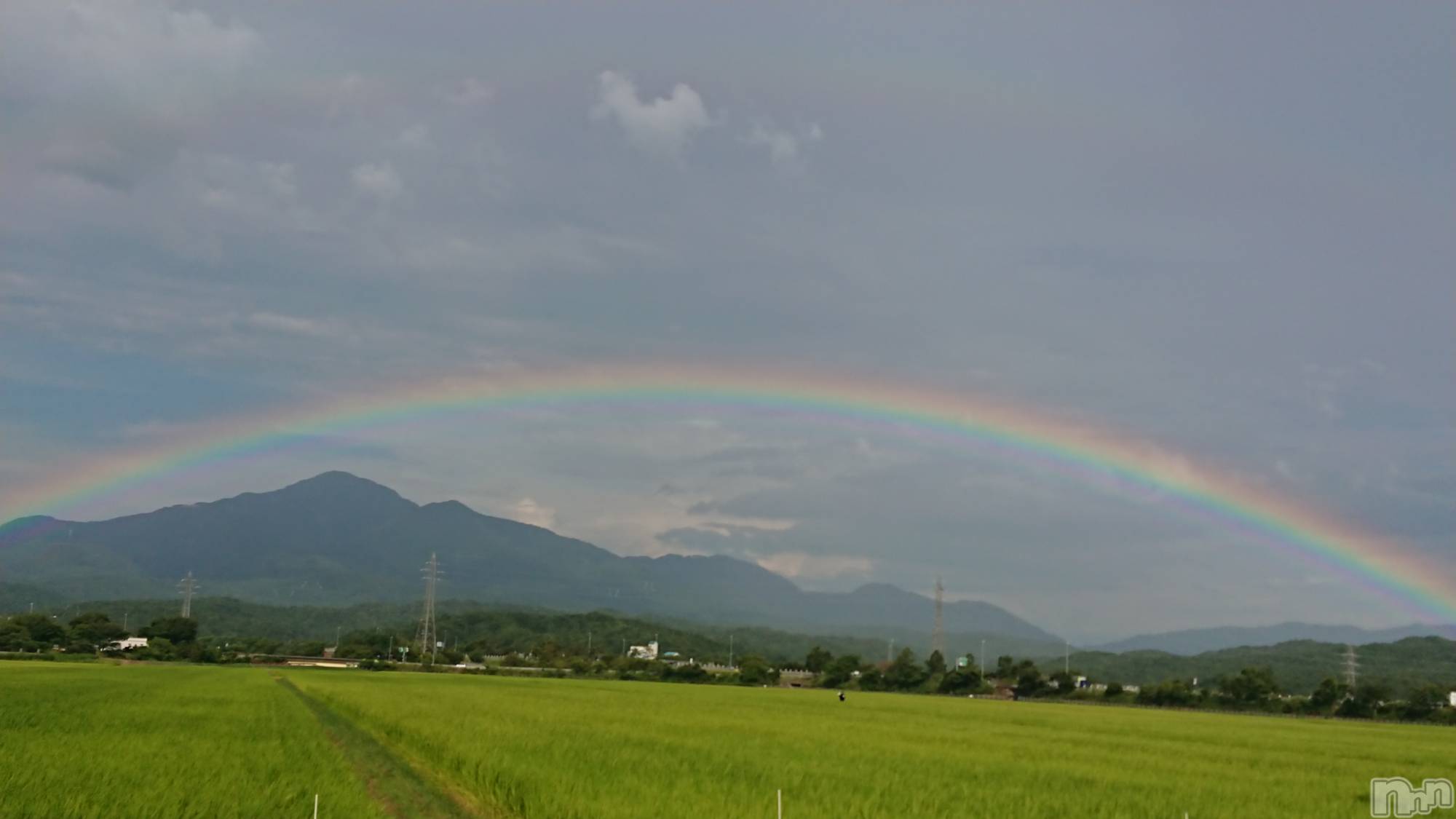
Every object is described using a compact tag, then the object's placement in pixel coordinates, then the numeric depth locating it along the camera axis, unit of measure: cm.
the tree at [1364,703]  10550
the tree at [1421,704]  10044
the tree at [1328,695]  10738
